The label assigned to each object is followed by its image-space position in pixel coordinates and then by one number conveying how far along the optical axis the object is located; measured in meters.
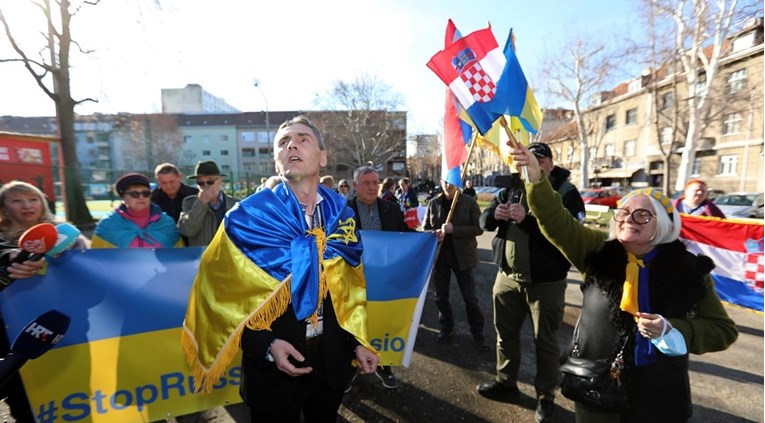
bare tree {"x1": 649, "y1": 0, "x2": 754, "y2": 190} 14.59
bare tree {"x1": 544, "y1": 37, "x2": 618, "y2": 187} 24.02
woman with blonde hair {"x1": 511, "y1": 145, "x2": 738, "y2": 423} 1.67
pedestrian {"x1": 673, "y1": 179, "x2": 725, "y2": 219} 5.15
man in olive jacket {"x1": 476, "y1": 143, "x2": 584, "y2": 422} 2.80
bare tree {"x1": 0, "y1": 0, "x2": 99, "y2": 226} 12.62
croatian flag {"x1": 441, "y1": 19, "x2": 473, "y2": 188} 3.01
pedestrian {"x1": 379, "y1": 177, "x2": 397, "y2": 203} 6.85
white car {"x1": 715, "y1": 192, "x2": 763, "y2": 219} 13.05
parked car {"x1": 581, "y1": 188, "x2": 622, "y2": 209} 19.45
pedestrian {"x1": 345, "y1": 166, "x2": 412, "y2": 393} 3.74
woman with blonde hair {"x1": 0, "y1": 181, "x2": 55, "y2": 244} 2.34
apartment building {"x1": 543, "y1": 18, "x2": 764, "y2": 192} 20.00
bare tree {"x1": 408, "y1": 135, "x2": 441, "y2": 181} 50.45
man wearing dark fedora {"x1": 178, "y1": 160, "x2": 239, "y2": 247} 3.00
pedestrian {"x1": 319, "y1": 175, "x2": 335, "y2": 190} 6.93
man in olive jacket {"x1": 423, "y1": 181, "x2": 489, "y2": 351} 4.02
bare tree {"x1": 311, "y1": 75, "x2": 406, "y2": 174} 34.81
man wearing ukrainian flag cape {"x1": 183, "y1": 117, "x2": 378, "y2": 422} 1.62
